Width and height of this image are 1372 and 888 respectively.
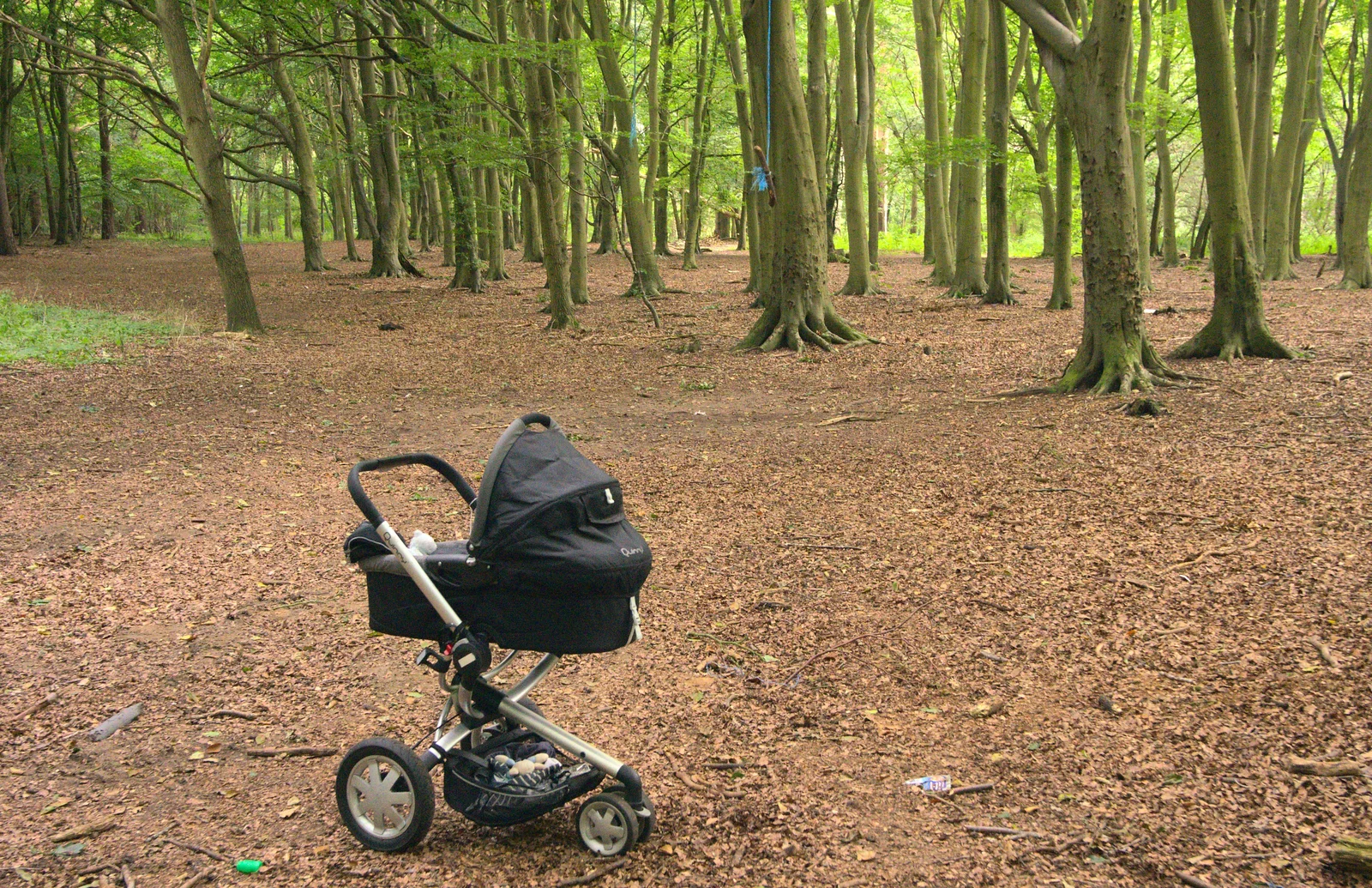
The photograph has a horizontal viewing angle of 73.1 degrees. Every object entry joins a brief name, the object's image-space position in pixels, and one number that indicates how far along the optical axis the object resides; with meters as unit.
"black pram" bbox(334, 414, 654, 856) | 2.60
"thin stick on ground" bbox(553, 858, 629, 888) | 2.60
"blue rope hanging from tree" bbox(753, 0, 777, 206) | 10.98
